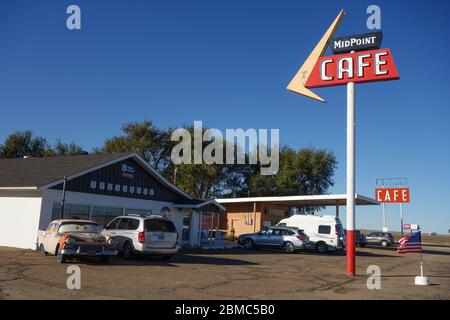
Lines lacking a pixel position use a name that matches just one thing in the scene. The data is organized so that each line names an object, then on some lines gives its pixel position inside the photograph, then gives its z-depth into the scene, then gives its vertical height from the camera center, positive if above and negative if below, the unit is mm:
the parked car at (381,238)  45875 -721
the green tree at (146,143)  55688 +9399
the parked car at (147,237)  16922 -538
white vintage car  14672 -697
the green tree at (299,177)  55156 +6090
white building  20312 +1253
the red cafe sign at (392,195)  45281 +3571
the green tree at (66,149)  59500 +8814
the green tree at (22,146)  57250 +8782
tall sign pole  16094 +1381
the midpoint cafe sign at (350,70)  16328 +5879
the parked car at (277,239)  28234 -748
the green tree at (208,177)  52906 +5556
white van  29844 -117
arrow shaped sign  18438 +6417
